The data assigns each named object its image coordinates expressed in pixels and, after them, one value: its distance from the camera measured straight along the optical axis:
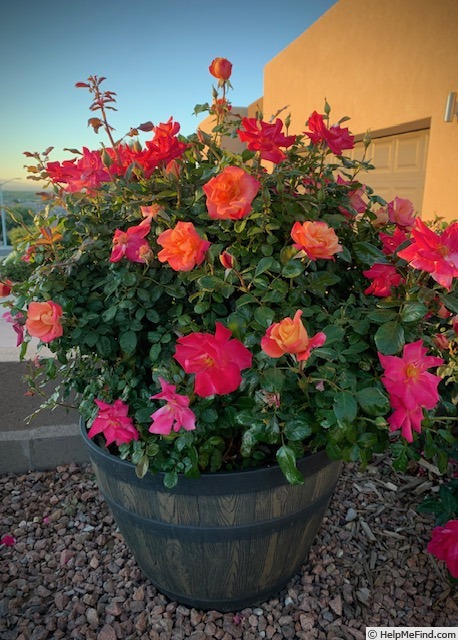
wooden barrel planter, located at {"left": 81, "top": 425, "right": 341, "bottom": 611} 1.36
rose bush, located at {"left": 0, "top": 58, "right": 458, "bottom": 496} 1.16
